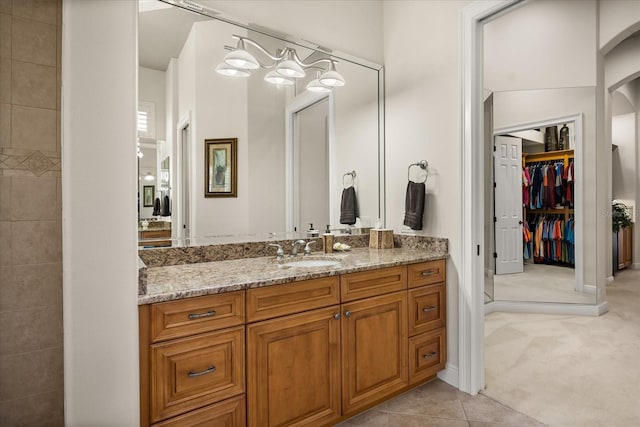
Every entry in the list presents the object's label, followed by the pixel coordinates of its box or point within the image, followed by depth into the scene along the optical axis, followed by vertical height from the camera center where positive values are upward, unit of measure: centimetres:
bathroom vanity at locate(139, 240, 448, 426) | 132 -58
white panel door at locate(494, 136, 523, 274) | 442 +17
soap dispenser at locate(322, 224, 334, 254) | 241 -21
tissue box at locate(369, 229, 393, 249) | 258 -21
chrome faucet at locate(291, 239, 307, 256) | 226 -23
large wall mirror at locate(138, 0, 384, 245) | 194 +53
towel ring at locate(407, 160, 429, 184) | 243 +32
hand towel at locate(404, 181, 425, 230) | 239 +4
